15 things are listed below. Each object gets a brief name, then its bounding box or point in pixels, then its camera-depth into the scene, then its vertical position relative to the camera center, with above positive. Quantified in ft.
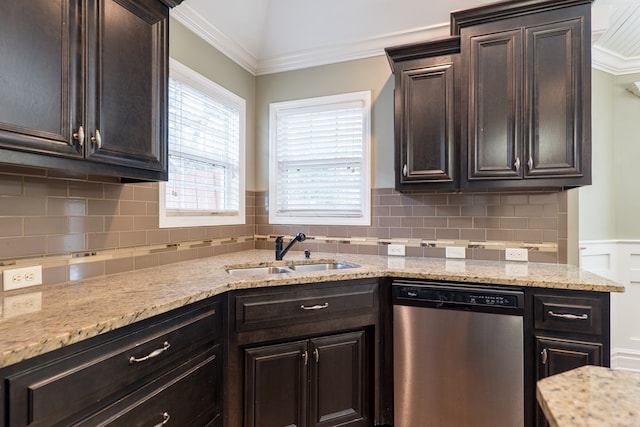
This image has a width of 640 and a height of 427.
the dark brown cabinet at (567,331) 5.49 -1.94
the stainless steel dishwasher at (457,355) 5.87 -2.55
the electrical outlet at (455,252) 8.34 -0.94
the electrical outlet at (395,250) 8.79 -0.94
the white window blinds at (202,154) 7.48 +1.47
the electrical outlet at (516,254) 7.88 -0.94
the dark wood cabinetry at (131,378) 3.05 -1.79
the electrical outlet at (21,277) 4.67 -0.91
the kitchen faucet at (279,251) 8.29 -0.91
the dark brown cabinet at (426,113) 7.45 +2.26
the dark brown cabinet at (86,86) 3.84 +1.69
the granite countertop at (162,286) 3.33 -1.13
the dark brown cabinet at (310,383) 5.80 -3.05
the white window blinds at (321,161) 9.25 +1.49
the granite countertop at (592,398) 1.80 -1.08
